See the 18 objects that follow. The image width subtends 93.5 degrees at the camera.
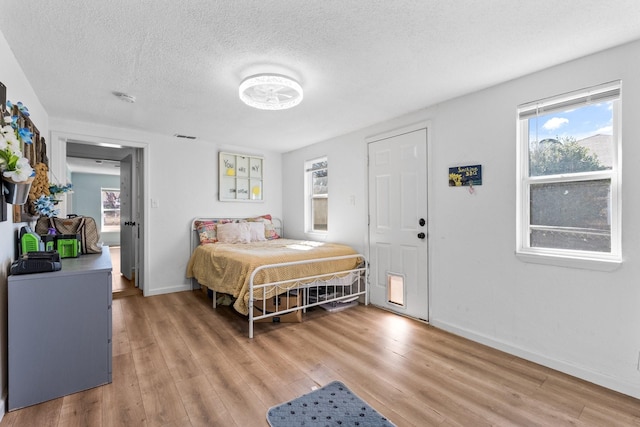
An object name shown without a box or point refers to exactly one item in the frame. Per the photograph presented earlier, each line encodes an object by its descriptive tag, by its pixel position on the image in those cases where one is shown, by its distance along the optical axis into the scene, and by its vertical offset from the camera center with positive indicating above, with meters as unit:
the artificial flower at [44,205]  2.28 +0.05
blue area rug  1.65 -1.16
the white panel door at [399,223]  3.16 -0.14
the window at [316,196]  4.57 +0.24
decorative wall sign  2.65 +0.32
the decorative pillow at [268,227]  4.82 -0.26
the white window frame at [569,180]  1.98 +0.22
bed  2.87 -0.63
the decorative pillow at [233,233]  4.24 -0.31
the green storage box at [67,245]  2.47 -0.28
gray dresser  1.76 -0.75
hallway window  8.60 +0.08
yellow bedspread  2.86 -0.58
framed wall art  4.65 +0.54
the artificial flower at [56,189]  2.73 +0.21
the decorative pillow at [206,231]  4.21 -0.28
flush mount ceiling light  2.21 +0.95
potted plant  1.39 +0.23
